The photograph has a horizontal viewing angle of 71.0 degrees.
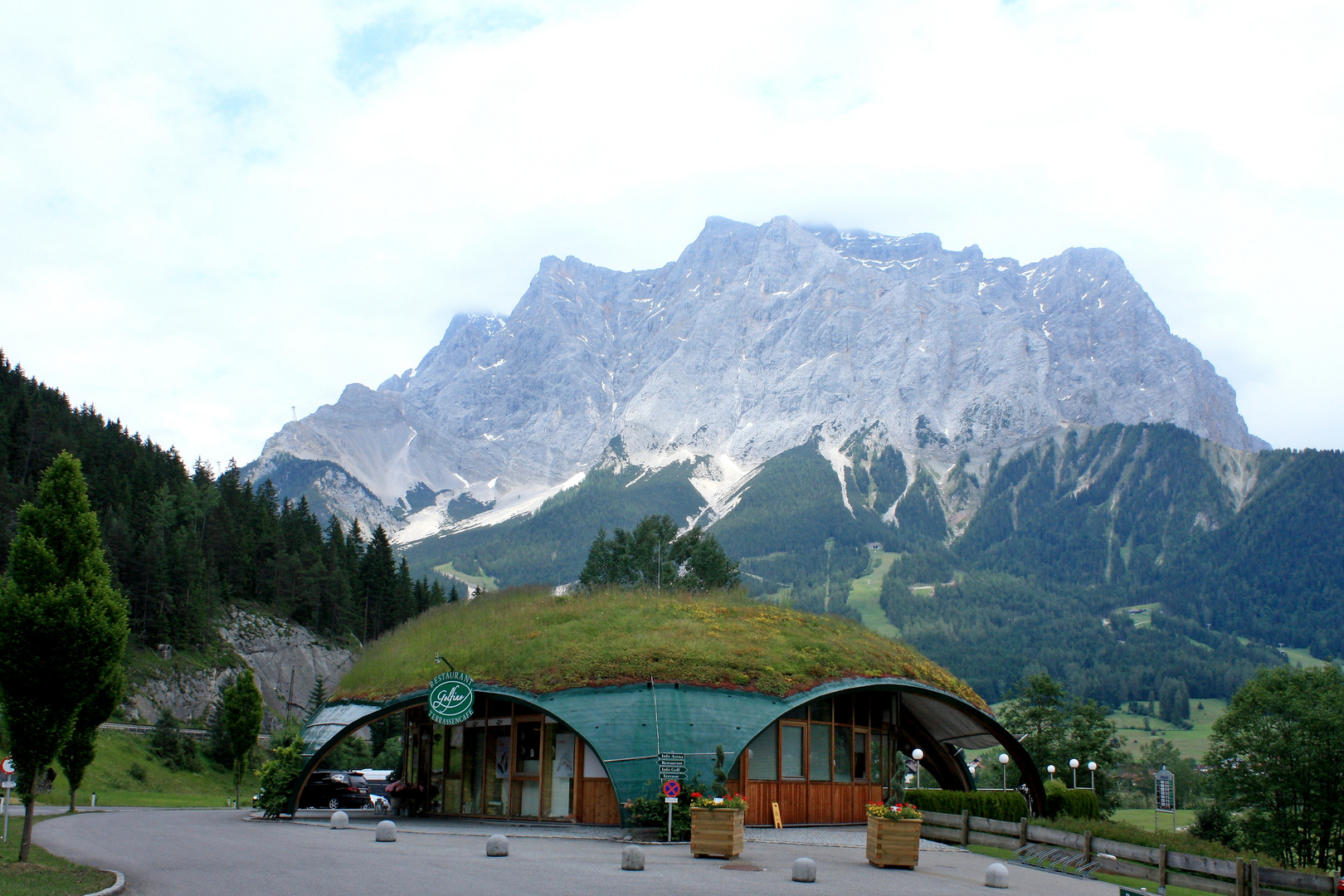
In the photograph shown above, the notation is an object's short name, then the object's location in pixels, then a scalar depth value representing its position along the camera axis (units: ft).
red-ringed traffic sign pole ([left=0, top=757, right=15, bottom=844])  62.96
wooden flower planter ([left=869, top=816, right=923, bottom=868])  61.77
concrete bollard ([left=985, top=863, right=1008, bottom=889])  56.18
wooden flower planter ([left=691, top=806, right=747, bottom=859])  62.03
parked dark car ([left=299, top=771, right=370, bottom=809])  110.63
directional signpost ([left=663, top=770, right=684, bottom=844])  70.49
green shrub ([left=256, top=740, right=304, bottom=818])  90.68
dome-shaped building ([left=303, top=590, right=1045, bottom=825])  80.33
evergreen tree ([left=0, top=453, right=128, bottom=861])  55.98
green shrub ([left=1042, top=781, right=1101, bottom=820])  100.83
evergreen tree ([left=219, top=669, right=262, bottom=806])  149.79
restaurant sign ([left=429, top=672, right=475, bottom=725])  83.51
